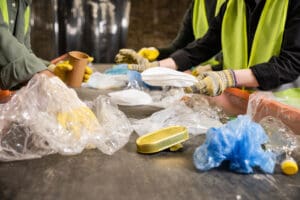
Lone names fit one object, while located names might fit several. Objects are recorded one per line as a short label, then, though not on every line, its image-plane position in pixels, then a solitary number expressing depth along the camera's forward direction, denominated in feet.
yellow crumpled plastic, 2.97
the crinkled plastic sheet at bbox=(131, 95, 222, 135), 3.56
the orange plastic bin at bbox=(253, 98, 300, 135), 3.60
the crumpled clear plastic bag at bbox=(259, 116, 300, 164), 2.93
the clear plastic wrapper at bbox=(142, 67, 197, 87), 4.28
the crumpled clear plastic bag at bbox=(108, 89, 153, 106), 4.88
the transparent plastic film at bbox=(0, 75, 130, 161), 2.83
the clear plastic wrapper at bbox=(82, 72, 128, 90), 6.14
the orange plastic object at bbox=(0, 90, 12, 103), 4.35
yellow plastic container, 2.91
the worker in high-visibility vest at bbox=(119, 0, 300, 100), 4.25
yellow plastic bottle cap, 2.67
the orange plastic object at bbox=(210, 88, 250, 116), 4.48
